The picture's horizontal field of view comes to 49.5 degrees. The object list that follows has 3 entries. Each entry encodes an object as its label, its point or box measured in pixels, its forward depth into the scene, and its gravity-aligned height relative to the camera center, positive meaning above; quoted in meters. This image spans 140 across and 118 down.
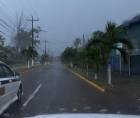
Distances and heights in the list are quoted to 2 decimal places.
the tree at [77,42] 39.52 +4.90
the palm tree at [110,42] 9.59 +1.17
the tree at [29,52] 31.34 +1.77
